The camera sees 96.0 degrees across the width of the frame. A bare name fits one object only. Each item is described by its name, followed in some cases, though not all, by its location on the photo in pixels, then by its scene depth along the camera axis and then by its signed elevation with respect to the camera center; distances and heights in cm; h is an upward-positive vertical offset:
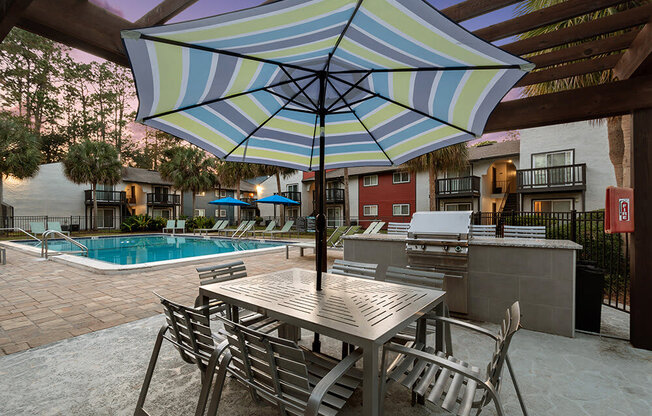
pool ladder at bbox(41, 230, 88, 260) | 894 -133
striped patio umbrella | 177 +107
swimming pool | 1082 -179
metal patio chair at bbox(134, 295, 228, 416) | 175 -89
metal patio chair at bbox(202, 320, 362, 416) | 140 -86
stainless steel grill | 393 -55
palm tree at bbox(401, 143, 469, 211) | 1459 +243
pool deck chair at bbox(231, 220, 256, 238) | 1674 -155
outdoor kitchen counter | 348 -90
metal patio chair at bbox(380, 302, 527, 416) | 156 -105
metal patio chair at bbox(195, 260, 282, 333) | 271 -81
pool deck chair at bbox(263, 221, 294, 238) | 1600 -94
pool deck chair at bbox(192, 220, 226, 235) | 2026 -143
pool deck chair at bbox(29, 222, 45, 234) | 1174 -78
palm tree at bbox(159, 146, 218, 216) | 2414 +320
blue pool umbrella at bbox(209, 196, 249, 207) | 1879 +44
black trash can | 352 -106
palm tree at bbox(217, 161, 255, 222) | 2242 +293
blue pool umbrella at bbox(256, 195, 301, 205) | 1680 +52
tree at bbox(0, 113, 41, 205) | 1645 +325
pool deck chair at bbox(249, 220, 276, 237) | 1679 -104
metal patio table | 158 -70
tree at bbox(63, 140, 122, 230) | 2019 +312
